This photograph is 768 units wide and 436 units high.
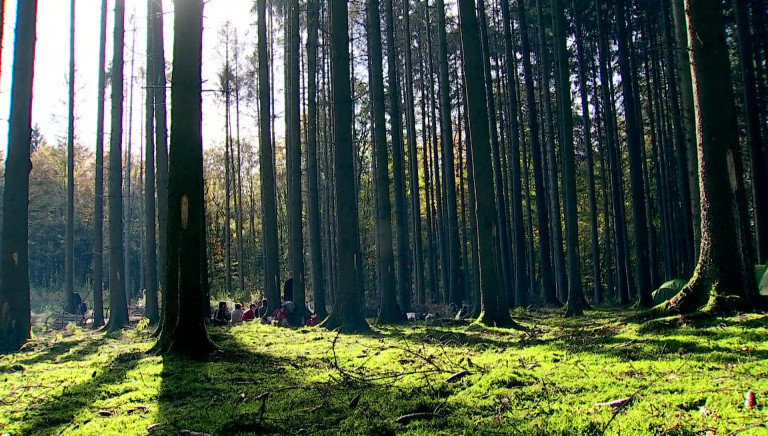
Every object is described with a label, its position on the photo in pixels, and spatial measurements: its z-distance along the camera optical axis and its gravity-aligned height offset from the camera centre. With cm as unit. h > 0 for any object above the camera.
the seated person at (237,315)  1834 -128
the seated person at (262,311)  2025 -133
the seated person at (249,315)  1894 -135
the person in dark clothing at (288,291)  2002 -61
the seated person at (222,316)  1647 -123
